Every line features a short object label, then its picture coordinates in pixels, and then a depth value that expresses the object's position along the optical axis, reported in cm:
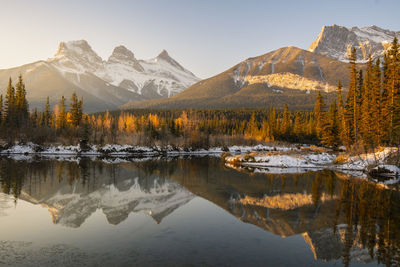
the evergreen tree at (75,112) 9812
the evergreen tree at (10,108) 8212
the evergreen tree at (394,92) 3749
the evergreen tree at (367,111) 4468
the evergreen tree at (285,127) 10956
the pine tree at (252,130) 11866
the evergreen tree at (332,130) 6244
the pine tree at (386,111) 3994
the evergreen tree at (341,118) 5509
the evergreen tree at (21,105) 8569
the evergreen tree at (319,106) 7455
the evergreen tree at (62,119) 9556
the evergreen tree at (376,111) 4206
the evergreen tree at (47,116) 10773
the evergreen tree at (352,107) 5122
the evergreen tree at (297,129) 10669
